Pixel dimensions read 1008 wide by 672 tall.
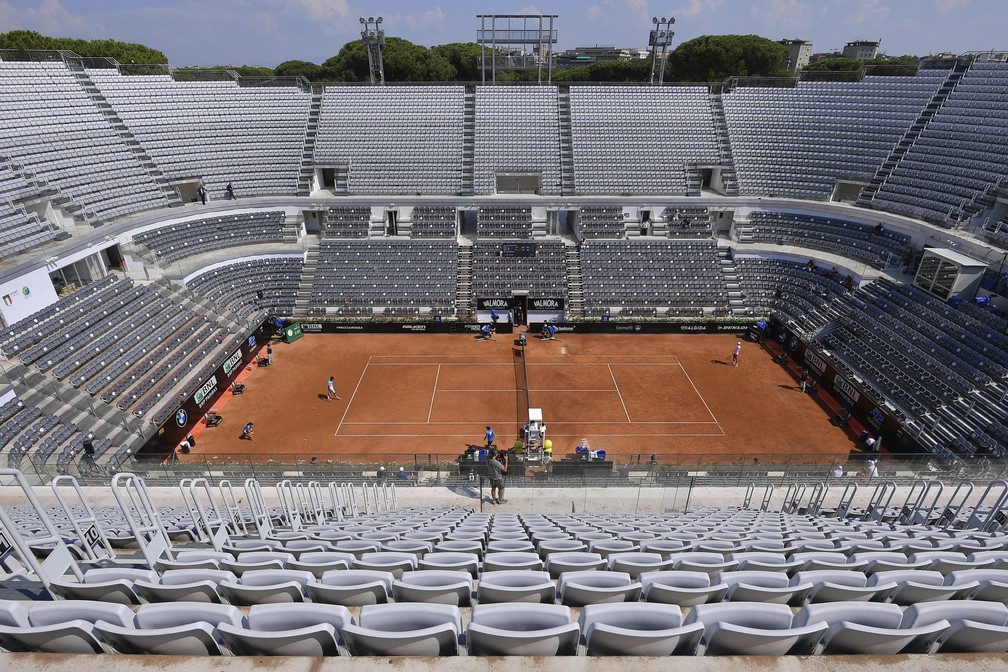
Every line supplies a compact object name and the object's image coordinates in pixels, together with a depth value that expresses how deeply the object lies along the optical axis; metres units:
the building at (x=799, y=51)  158.38
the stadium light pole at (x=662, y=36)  48.47
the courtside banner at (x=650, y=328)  35.44
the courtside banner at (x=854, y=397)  23.63
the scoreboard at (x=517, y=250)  38.94
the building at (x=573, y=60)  191.15
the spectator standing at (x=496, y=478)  17.20
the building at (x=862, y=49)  151.00
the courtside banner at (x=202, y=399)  23.38
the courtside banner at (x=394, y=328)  35.00
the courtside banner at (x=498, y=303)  35.75
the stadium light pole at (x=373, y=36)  48.75
